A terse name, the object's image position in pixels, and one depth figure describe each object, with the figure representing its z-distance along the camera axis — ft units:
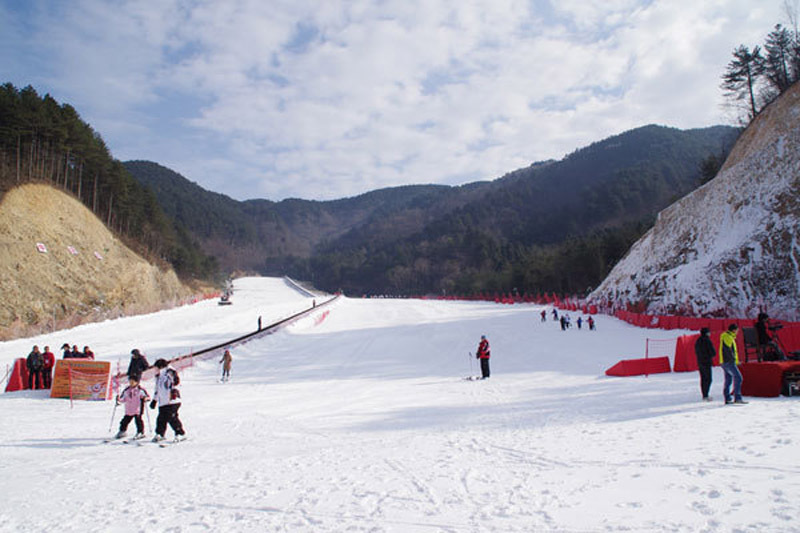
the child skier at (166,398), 30.53
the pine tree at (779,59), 153.79
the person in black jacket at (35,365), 50.08
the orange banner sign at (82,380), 46.42
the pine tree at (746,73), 159.84
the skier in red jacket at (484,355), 55.55
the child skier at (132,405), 31.73
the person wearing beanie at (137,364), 44.01
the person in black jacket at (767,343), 38.04
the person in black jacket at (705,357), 33.37
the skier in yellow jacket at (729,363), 31.60
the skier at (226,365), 60.18
